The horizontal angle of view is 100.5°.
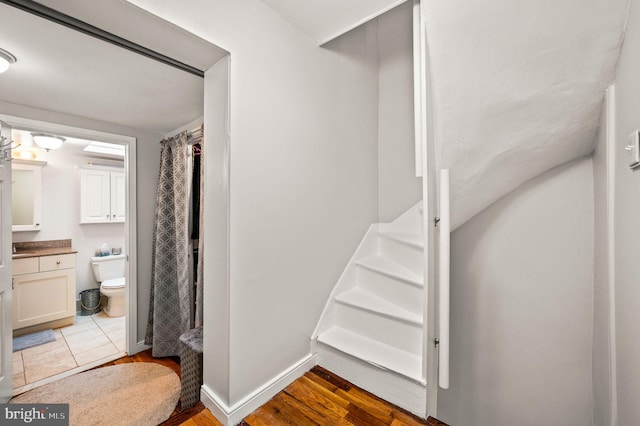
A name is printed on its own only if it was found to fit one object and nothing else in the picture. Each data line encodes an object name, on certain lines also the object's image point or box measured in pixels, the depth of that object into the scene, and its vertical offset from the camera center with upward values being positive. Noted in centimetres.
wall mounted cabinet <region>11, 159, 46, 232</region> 337 +26
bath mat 283 -138
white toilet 362 -94
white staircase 140 -67
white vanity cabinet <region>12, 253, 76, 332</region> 301 -90
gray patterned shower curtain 252 -42
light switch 92 +23
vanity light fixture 331 +77
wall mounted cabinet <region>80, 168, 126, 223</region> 392 +30
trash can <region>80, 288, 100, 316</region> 375 -123
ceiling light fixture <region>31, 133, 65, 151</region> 286 +81
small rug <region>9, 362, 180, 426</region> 188 -142
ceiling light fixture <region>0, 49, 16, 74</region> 145 +88
